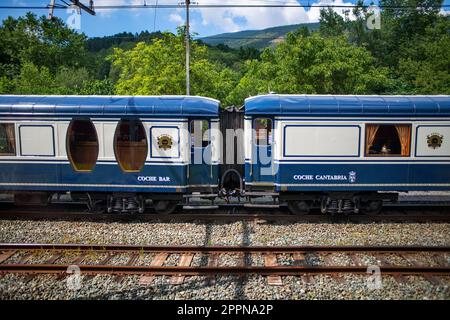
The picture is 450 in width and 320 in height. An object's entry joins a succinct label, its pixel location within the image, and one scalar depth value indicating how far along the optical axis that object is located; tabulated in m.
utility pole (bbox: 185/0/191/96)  17.70
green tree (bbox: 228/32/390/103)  21.06
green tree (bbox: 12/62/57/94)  29.63
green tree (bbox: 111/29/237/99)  21.86
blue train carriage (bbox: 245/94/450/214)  10.84
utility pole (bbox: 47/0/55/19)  9.45
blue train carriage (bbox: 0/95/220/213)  11.07
